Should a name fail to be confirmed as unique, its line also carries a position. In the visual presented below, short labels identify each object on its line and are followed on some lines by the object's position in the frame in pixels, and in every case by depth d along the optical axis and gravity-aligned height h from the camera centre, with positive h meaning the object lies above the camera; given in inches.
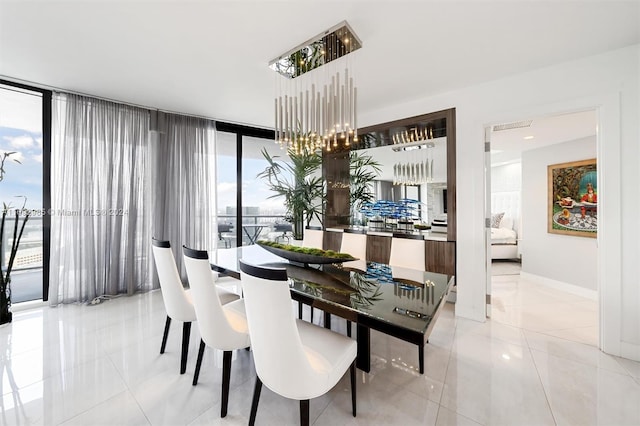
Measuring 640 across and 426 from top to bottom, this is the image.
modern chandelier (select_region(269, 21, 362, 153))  86.6 +44.5
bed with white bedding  230.2 -9.7
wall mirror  127.8 +32.4
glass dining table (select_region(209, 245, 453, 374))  50.3 -20.1
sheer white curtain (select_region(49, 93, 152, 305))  127.5 +7.4
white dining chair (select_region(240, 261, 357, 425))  45.9 -24.8
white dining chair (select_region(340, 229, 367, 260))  120.2 -14.6
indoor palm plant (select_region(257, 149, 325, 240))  173.5 +18.6
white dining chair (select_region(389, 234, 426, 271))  105.7 -15.9
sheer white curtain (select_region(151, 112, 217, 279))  151.5 +19.7
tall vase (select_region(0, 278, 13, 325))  108.7 -40.4
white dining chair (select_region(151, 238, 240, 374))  76.0 -24.0
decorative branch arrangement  109.4 -17.1
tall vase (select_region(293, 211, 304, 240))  177.8 -7.9
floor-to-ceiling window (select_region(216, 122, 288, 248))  182.4 +19.6
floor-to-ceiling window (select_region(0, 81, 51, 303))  122.2 +23.0
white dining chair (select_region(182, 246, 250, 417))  61.6 -25.4
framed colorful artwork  151.8 +9.7
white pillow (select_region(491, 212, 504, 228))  246.5 -5.0
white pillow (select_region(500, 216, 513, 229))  242.7 -7.8
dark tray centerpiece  83.3 -13.8
